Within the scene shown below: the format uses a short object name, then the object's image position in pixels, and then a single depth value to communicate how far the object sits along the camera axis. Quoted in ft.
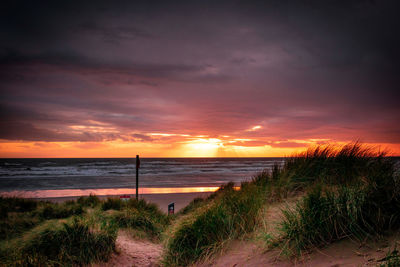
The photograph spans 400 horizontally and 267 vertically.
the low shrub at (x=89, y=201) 37.50
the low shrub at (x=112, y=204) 35.96
